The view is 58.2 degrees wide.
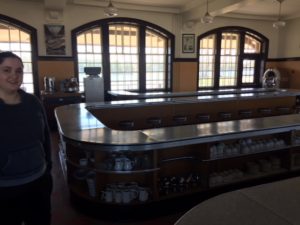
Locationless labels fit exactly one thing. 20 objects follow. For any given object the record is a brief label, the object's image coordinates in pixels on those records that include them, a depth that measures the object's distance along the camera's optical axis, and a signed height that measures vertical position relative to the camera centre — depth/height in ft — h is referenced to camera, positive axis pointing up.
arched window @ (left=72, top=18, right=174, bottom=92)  23.58 +2.00
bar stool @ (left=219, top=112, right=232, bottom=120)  16.58 -2.50
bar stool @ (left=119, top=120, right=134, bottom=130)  14.01 -2.63
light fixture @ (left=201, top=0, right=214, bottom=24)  16.88 +3.46
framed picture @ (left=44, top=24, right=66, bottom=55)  21.56 +2.81
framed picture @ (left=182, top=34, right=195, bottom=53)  26.50 +3.08
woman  4.84 -1.49
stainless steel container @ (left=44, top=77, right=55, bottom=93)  21.06 -0.78
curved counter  8.45 -2.92
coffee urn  19.93 -0.85
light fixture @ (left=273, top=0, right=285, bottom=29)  18.68 +3.52
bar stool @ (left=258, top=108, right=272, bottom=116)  18.37 -2.48
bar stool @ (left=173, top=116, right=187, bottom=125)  15.30 -2.53
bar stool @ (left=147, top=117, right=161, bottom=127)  14.66 -2.53
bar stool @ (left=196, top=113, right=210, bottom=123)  15.99 -2.54
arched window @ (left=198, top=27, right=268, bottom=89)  28.43 +1.84
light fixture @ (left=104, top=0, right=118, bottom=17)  14.90 +3.53
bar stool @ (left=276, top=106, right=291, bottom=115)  19.03 -2.50
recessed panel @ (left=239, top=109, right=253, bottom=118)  17.51 -2.50
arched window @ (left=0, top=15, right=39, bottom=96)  20.75 +2.41
